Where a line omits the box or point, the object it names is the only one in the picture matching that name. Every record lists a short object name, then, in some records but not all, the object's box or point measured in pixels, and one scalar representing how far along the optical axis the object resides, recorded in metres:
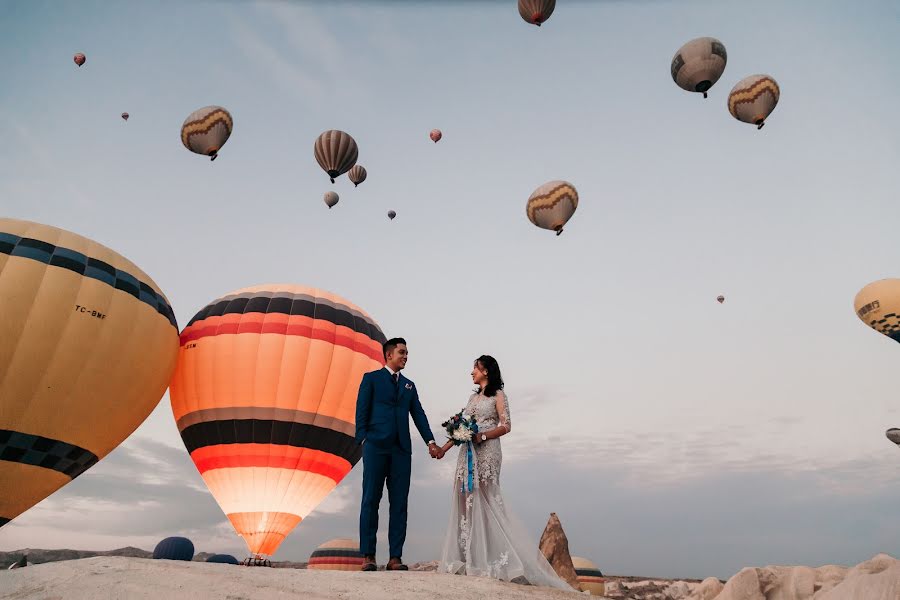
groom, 6.41
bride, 6.21
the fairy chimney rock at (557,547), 27.25
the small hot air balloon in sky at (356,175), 27.09
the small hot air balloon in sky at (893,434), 23.23
